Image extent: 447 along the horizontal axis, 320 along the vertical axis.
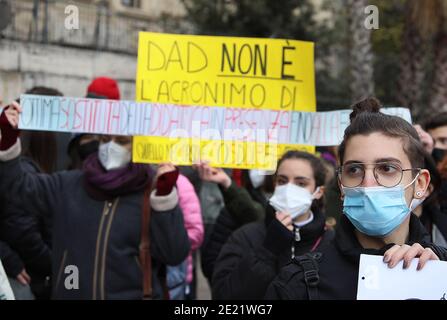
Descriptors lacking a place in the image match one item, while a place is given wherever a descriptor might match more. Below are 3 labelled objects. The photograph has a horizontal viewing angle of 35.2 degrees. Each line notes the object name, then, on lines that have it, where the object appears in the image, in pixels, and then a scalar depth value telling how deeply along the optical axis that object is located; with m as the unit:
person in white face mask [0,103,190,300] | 3.68
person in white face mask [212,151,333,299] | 3.27
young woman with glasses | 2.15
